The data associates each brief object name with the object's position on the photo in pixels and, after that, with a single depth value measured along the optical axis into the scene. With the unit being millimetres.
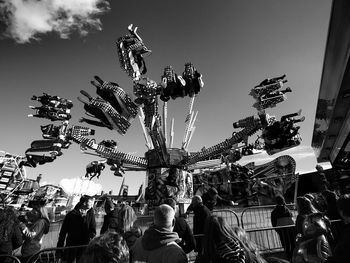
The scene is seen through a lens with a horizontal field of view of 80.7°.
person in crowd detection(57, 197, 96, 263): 4707
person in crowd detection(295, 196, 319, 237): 3445
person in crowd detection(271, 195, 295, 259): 5055
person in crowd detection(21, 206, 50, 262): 4453
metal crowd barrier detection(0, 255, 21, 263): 3569
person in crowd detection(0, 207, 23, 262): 3922
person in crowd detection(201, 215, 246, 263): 1710
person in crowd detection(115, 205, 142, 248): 3324
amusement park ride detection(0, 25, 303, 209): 12219
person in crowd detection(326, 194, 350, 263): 1773
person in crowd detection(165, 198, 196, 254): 3938
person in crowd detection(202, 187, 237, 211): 5629
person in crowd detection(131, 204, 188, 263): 2270
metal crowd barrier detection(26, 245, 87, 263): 3715
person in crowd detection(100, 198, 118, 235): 4414
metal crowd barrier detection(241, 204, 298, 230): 9196
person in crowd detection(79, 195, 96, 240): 5055
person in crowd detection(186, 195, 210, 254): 4754
